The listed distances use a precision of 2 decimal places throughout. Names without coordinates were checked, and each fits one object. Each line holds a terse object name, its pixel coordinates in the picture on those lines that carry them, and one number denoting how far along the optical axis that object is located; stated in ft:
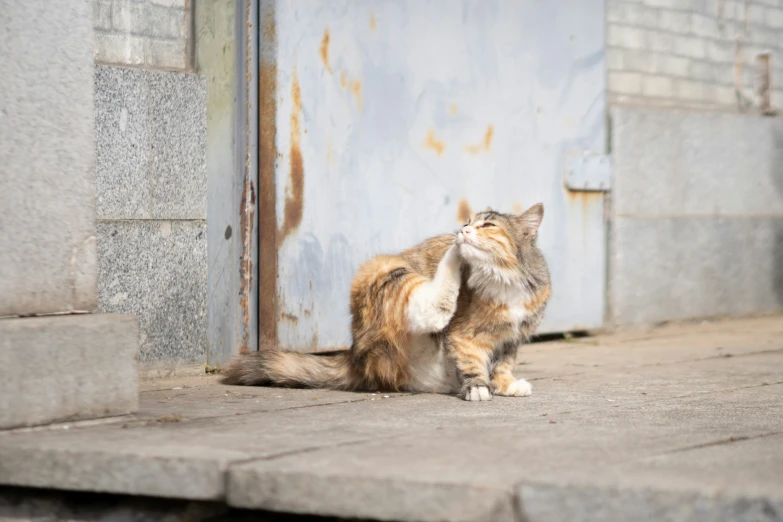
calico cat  14.82
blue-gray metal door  18.35
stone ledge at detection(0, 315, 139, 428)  11.60
